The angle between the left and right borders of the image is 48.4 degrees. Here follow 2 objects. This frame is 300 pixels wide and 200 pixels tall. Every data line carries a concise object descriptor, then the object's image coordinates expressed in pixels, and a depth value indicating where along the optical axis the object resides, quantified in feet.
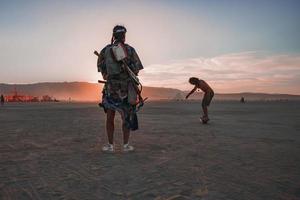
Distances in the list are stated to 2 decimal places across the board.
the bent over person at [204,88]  41.66
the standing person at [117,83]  19.62
